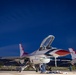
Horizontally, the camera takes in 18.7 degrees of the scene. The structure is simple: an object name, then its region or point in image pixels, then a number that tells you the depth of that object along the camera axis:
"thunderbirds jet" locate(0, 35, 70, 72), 39.09
